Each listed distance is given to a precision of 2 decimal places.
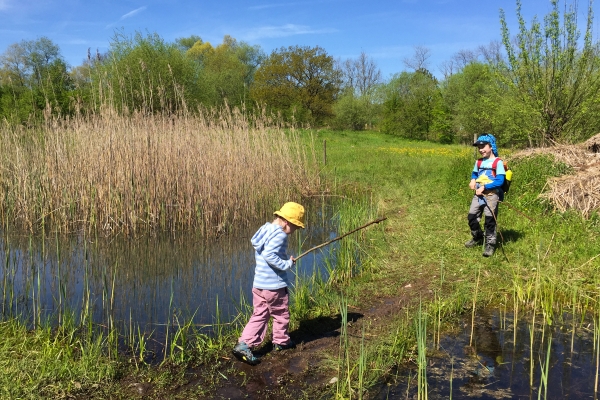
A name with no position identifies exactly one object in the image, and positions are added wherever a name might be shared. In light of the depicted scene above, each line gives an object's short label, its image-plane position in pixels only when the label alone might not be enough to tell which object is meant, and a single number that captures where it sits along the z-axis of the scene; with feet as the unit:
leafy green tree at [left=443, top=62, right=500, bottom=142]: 123.44
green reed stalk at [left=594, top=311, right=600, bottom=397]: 10.98
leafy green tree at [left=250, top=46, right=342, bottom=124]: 141.18
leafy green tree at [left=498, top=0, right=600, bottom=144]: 36.83
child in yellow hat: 12.54
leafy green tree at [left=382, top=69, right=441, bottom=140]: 134.00
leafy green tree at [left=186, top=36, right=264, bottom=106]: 128.15
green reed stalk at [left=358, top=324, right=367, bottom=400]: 10.13
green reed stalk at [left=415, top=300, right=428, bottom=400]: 10.15
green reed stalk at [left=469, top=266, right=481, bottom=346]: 13.84
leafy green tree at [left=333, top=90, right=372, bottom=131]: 150.00
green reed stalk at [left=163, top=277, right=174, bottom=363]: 12.89
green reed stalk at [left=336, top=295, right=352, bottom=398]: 10.75
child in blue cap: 20.35
